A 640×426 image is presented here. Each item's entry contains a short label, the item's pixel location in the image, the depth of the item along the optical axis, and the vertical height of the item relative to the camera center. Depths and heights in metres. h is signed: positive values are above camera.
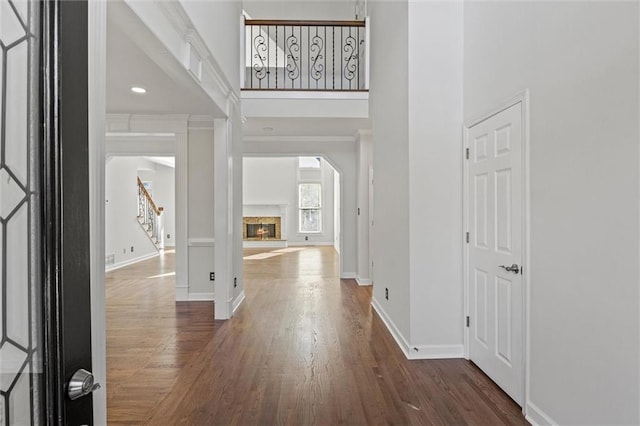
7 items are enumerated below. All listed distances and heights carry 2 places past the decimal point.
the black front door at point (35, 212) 0.70 +0.00
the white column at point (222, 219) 4.45 -0.08
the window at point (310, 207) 13.59 +0.19
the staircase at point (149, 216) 9.95 -0.11
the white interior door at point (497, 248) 2.47 -0.28
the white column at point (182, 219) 5.21 -0.09
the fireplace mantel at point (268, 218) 13.23 -0.21
